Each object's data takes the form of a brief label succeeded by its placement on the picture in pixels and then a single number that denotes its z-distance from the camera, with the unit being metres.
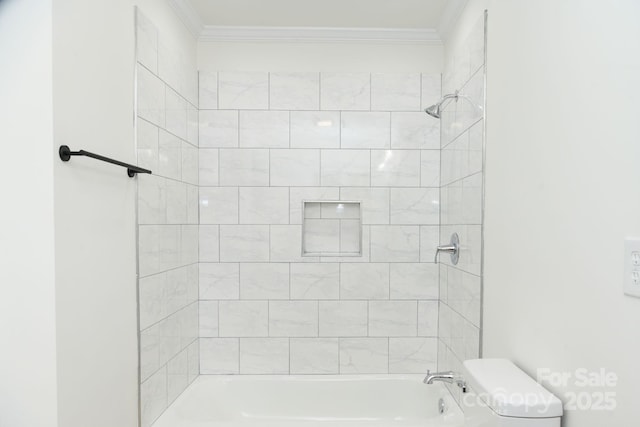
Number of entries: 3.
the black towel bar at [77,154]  1.40
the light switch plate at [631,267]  0.99
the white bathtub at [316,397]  2.84
